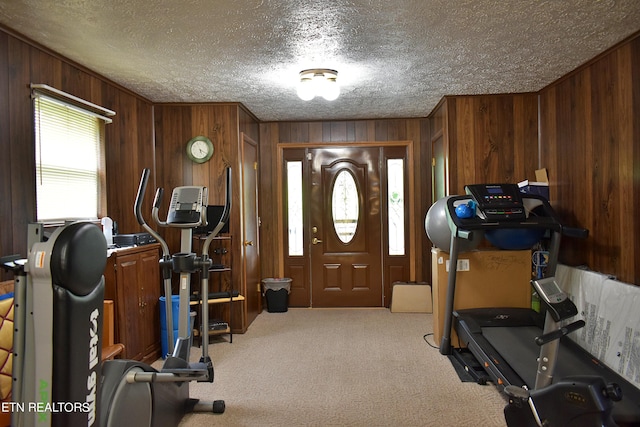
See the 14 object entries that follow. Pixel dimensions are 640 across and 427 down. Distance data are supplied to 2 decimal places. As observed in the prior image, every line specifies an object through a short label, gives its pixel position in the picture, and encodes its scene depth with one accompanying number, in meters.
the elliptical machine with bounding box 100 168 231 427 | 2.17
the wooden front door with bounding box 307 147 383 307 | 5.51
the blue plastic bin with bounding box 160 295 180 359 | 3.72
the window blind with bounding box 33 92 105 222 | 2.80
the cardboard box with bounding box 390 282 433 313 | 5.18
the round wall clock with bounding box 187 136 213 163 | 4.42
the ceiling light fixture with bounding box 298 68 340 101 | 3.41
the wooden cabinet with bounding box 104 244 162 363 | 3.13
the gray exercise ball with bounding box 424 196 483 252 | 3.68
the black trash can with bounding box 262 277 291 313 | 5.32
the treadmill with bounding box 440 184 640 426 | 2.68
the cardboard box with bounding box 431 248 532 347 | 3.77
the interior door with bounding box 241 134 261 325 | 4.66
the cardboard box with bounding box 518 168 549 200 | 3.96
